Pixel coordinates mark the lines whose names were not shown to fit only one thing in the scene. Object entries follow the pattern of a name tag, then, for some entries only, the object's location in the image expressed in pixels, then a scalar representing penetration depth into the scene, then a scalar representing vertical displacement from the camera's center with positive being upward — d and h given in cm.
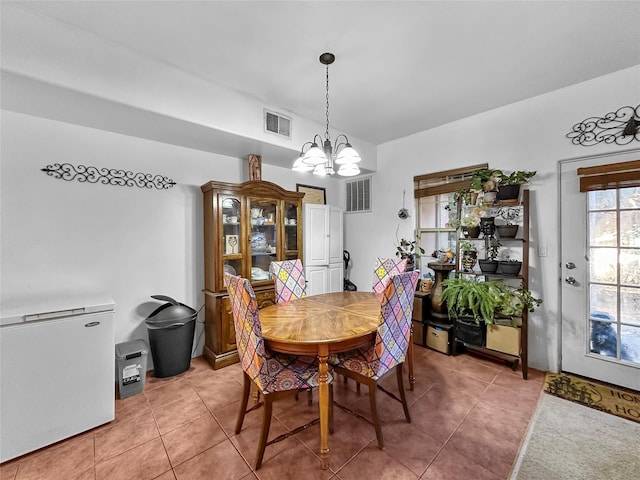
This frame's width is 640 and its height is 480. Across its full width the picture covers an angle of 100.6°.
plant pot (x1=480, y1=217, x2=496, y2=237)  280 +9
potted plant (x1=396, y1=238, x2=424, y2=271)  355 -21
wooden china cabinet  283 -4
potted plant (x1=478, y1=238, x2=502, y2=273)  280 -27
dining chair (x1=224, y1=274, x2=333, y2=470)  152 -82
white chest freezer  166 -89
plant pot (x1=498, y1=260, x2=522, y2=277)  270 -33
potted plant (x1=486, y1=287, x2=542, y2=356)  257 -89
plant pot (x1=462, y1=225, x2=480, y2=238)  292 +4
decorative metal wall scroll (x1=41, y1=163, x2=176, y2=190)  231 +60
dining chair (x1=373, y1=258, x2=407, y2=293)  276 -36
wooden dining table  155 -59
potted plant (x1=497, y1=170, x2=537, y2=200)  266 +52
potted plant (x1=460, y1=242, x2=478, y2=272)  297 -25
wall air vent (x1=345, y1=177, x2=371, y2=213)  430 +69
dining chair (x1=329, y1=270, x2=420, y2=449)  166 -74
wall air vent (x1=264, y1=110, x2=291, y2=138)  283 +124
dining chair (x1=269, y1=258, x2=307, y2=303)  261 -44
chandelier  197 +60
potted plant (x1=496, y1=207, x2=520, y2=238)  274 +13
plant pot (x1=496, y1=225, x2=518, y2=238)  273 +4
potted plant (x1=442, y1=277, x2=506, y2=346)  264 -70
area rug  153 -137
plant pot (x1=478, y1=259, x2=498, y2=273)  281 -33
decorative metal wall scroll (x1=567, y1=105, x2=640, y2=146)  228 +95
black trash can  254 -95
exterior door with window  234 -43
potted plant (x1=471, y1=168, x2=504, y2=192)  275 +58
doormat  207 -138
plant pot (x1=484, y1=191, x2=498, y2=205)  277 +40
